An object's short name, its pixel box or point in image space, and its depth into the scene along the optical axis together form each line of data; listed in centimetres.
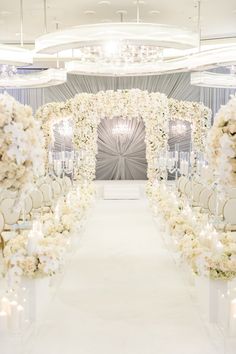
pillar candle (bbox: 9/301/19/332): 475
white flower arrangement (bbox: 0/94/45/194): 366
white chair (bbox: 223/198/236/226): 855
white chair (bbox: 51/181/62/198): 1175
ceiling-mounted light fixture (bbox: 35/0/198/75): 586
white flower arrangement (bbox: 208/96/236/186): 377
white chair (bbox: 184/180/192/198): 1133
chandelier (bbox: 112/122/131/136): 1970
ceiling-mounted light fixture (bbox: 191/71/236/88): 1079
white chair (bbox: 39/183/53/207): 1092
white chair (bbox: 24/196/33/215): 938
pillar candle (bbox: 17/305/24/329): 479
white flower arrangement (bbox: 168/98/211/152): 1623
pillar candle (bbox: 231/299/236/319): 463
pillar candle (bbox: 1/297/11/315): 480
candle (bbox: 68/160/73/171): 1370
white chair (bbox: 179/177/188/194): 1203
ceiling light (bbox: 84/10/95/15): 939
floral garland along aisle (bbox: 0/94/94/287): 368
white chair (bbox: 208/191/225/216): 901
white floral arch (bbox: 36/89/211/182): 1484
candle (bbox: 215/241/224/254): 515
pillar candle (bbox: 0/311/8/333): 475
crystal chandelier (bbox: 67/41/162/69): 886
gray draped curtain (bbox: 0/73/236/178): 1881
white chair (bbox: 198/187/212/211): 1016
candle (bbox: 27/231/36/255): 518
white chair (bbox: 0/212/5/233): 778
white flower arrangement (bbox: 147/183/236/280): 499
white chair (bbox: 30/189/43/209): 1027
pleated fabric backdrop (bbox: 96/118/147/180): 1977
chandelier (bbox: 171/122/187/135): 1928
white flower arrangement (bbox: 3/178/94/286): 507
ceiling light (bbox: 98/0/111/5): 876
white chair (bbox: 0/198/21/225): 860
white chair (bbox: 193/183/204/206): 1095
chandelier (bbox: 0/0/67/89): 1114
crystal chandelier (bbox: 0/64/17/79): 1225
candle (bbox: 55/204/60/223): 790
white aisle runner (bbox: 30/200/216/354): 467
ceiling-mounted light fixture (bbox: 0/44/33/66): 716
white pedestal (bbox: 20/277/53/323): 519
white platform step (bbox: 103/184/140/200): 1614
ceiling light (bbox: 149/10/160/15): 941
